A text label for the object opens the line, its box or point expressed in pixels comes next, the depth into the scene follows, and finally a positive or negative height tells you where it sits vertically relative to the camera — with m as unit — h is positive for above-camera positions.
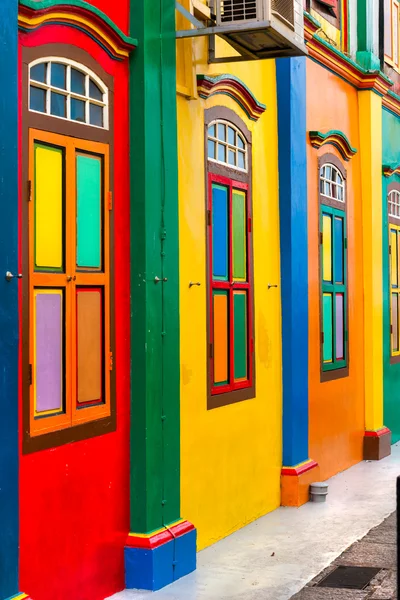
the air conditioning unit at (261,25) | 6.95 +1.97
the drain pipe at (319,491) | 9.45 -1.70
